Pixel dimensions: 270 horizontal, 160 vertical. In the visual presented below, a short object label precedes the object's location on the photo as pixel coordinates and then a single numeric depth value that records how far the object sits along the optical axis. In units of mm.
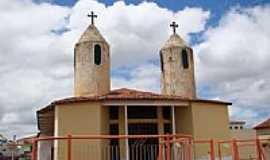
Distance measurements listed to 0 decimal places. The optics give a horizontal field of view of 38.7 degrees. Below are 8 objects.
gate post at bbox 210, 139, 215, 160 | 12039
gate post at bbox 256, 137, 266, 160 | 11992
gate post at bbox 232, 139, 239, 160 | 11852
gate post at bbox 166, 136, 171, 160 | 11539
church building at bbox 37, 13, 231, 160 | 20000
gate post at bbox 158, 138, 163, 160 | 11923
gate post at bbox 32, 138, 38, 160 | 10115
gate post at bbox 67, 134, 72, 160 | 10327
